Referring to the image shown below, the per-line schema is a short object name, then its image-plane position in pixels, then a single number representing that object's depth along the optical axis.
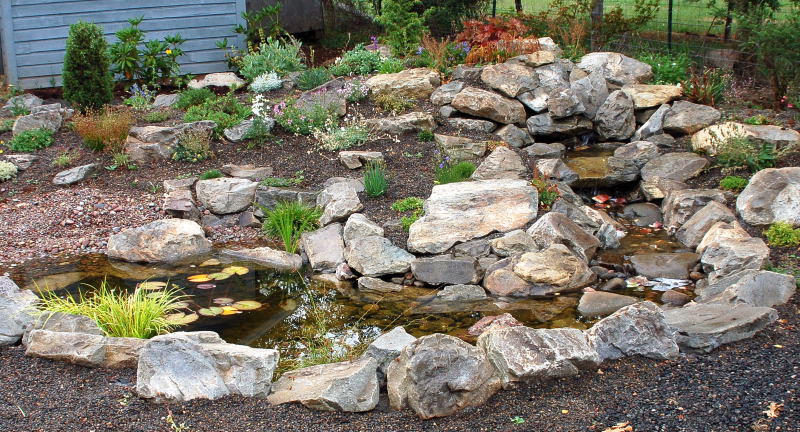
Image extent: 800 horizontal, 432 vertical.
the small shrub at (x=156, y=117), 10.95
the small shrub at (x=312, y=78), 11.52
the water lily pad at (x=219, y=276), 7.74
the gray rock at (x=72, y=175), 9.95
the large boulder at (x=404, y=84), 11.30
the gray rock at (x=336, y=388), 4.58
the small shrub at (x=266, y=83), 11.68
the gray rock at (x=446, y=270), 7.62
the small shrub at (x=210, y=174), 9.59
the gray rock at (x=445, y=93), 11.17
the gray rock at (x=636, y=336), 5.11
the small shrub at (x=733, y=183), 8.74
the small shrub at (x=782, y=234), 7.29
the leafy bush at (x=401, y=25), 12.38
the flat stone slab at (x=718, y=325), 5.23
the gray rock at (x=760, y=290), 5.96
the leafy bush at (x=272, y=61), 12.26
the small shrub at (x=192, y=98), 11.54
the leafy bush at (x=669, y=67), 11.71
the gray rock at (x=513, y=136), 10.61
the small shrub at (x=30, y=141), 10.74
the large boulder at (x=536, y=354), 4.77
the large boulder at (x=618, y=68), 11.73
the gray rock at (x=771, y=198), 7.78
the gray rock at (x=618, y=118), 11.01
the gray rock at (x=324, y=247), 8.11
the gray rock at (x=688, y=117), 10.34
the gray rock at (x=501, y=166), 9.13
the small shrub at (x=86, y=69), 11.12
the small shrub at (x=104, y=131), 10.27
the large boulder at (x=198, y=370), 4.61
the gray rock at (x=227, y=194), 9.26
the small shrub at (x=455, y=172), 8.98
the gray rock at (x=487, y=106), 10.77
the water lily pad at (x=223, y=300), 7.09
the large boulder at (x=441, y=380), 4.50
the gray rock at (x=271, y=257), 8.14
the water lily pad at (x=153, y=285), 7.36
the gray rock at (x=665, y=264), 7.59
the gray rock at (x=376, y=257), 7.79
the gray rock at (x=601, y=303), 6.80
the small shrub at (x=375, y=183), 8.93
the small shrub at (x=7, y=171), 10.09
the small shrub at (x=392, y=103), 10.88
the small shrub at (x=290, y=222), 8.51
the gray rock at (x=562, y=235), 7.81
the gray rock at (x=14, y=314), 5.51
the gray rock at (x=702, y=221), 8.10
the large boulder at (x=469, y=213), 8.03
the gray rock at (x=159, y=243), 8.24
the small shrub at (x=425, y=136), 10.31
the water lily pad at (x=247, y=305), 7.01
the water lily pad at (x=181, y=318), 6.52
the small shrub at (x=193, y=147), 10.16
